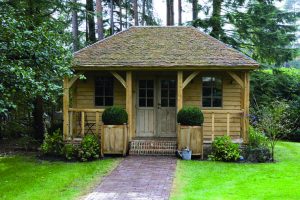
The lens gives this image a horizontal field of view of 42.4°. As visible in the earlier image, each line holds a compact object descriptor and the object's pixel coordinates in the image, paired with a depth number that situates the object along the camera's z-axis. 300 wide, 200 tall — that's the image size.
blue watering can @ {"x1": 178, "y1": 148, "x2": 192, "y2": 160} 12.13
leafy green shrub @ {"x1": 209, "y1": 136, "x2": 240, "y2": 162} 11.96
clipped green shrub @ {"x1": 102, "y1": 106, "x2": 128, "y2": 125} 12.40
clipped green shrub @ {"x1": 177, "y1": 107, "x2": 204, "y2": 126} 12.14
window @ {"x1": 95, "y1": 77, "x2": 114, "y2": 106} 14.55
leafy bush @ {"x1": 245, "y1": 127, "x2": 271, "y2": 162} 12.02
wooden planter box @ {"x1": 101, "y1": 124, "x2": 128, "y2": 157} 12.45
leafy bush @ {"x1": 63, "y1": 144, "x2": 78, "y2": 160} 12.42
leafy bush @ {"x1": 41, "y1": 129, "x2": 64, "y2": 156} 12.81
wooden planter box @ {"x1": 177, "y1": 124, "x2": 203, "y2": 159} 12.25
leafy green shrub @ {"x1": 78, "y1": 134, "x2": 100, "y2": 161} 12.21
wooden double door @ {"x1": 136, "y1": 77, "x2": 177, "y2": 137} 14.50
